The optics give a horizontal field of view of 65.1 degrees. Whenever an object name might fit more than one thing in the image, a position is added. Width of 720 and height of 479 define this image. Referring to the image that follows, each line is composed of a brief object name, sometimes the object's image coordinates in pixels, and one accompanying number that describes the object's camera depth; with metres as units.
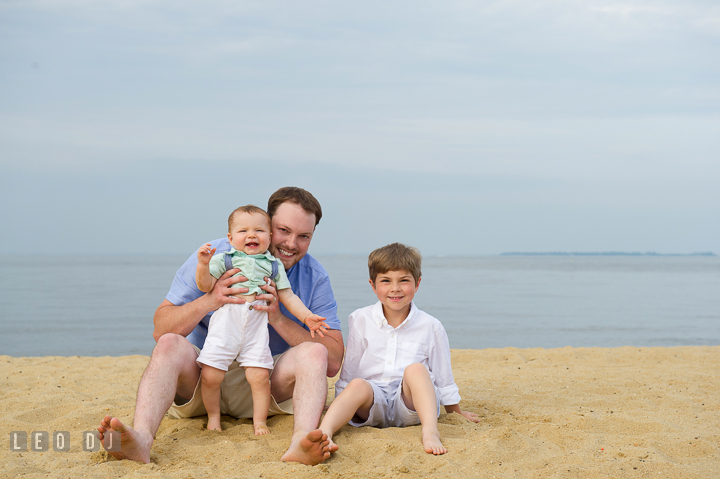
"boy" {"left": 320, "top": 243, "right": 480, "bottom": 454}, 3.47
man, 2.84
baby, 3.25
